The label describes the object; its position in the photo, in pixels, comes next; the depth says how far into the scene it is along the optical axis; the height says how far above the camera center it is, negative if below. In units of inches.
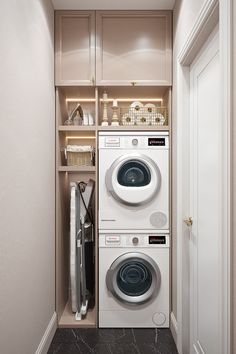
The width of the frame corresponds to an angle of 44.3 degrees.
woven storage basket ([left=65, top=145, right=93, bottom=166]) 106.6 +7.2
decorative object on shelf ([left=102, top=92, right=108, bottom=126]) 107.5 +25.2
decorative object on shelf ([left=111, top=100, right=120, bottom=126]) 105.5 +22.3
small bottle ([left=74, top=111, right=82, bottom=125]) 109.1 +21.4
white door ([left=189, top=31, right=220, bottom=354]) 64.9 -5.3
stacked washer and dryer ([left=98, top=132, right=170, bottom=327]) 101.0 -19.2
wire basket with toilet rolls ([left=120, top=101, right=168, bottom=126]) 103.6 +21.3
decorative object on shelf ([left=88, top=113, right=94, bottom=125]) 107.7 +21.0
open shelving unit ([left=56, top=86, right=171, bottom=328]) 102.3 +15.8
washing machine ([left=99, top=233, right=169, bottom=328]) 100.8 -36.6
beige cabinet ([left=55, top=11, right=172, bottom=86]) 101.6 +44.5
